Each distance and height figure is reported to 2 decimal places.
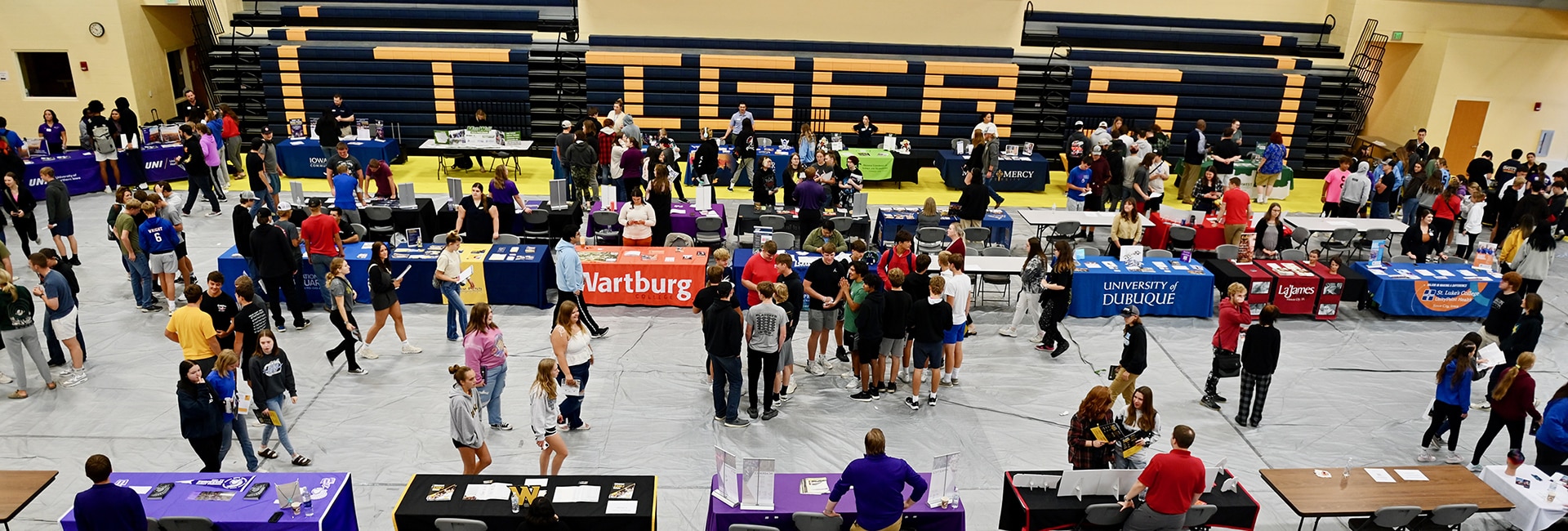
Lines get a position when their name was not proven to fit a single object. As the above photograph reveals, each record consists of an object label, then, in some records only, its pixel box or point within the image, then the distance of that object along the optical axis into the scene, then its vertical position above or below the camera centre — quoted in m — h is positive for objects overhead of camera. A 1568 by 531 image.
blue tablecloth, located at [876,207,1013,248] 14.10 -2.27
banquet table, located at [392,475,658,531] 6.30 -2.93
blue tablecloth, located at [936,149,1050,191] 18.72 -2.04
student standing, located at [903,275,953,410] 8.80 -2.31
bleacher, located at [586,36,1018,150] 19.97 -0.60
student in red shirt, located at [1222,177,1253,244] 13.55 -1.87
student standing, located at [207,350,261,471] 7.00 -2.51
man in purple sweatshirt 6.12 -2.59
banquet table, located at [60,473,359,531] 6.17 -2.93
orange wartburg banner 11.66 -2.65
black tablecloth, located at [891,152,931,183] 18.97 -2.06
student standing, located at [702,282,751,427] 8.33 -2.43
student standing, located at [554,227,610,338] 9.83 -2.20
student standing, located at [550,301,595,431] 7.95 -2.46
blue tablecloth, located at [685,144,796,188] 18.00 -1.85
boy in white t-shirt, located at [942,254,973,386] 9.12 -2.20
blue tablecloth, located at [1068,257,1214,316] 11.80 -2.60
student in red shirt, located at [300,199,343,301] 10.64 -2.16
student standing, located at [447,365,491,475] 6.86 -2.55
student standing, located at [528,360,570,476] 7.08 -2.57
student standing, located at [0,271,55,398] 8.52 -2.59
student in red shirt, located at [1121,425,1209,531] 6.34 -2.63
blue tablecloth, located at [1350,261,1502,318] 12.16 -2.53
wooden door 20.98 -1.07
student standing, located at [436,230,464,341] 9.97 -2.36
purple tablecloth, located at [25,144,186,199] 16.03 -2.32
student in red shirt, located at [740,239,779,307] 9.73 -2.10
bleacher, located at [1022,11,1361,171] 20.67 -0.05
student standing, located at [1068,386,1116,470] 6.95 -2.57
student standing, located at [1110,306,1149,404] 8.49 -2.32
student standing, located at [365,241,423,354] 9.62 -2.40
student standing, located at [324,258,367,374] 9.27 -2.53
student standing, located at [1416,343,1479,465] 8.08 -2.53
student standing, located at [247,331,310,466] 7.36 -2.52
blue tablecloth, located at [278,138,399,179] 17.94 -2.11
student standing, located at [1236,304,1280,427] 8.53 -2.48
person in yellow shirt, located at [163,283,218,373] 8.05 -2.40
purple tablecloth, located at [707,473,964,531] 6.45 -2.92
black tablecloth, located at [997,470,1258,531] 6.63 -2.93
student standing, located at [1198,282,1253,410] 8.95 -2.29
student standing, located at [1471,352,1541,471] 7.89 -2.51
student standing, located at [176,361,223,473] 6.84 -2.64
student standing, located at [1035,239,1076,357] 10.29 -2.40
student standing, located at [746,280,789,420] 8.34 -2.39
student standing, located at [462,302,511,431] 7.95 -2.46
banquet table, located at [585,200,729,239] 13.51 -2.26
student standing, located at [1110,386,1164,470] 7.06 -2.49
